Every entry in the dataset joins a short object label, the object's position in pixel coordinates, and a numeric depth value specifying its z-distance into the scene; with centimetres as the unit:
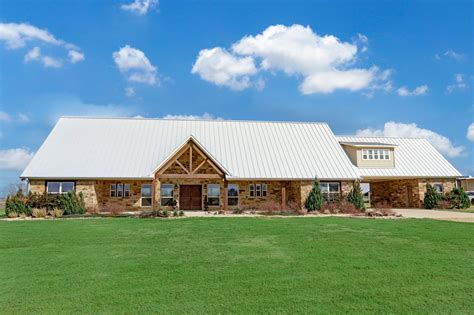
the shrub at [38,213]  2017
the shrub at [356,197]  2375
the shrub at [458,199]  2820
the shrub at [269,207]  2255
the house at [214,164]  2397
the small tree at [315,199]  2297
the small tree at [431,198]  2777
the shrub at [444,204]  2770
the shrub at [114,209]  2151
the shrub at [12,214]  2025
